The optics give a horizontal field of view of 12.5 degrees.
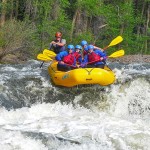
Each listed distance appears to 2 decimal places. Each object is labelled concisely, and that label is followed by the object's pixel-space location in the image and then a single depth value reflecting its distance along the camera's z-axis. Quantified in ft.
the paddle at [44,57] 60.04
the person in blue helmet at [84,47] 58.81
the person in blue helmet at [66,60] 55.38
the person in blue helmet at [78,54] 56.80
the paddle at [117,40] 66.11
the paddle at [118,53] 60.82
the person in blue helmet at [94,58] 55.80
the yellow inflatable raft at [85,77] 50.57
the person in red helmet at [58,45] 67.15
